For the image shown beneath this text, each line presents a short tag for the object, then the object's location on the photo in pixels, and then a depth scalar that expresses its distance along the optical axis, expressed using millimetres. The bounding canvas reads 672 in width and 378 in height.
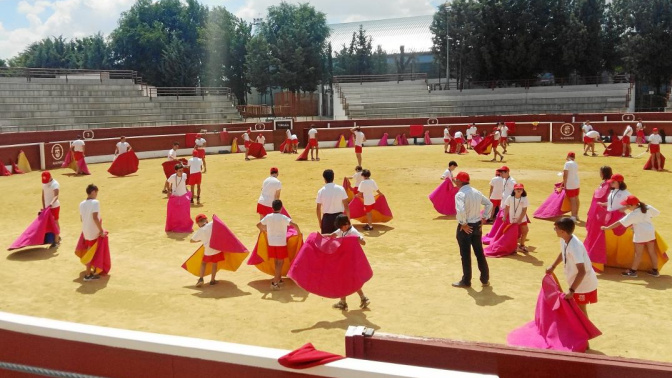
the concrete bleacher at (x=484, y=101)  41812
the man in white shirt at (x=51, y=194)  11562
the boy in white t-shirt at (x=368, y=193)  12508
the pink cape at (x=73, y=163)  22219
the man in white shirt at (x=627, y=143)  24567
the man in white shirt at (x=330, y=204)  9828
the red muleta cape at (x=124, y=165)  21672
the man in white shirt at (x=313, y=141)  25022
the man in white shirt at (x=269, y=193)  11094
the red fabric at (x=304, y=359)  3242
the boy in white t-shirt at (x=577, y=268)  6368
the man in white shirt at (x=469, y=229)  8430
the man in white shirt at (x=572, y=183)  12656
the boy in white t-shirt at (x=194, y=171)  15789
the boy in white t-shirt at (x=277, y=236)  8844
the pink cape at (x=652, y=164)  20750
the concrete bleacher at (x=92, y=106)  32062
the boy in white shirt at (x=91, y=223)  9344
